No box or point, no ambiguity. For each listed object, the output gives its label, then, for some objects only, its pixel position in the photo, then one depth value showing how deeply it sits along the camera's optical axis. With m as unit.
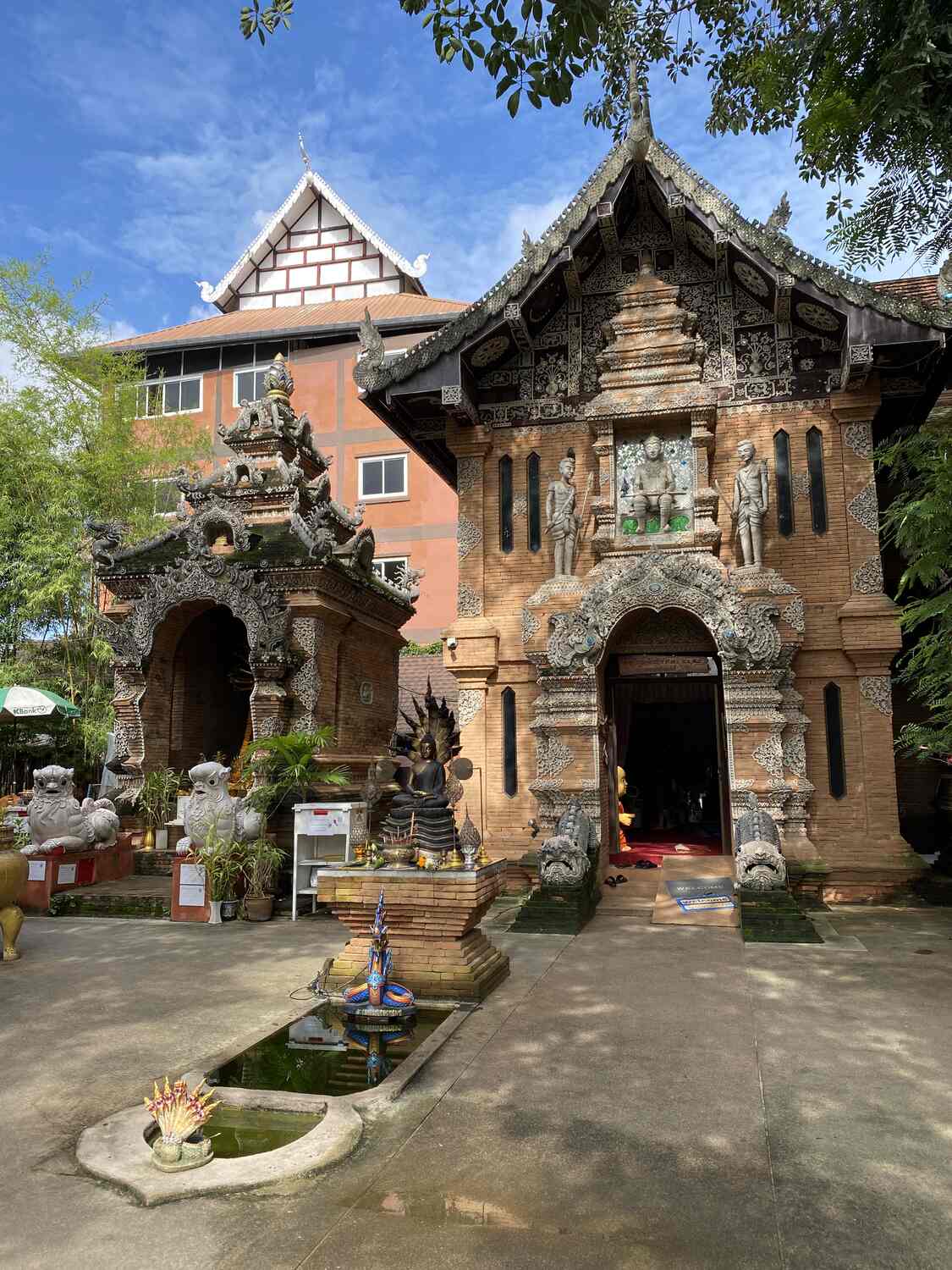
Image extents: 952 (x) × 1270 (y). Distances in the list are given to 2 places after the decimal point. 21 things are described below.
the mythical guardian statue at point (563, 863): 9.67
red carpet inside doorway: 12.85
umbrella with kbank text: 12.21
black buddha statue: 7.61
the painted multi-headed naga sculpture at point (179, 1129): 3.83
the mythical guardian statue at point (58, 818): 11.36
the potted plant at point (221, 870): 10.28
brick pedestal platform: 6.70
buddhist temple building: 11.12
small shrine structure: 13.23
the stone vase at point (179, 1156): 3.81
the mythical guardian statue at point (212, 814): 10.58
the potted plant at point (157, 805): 13.25
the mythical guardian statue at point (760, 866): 9.27
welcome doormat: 9.66
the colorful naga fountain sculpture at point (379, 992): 6.08
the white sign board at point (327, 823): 10.57
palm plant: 11.95
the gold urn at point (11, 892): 7.86
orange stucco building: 25.03
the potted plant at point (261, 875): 10.39
